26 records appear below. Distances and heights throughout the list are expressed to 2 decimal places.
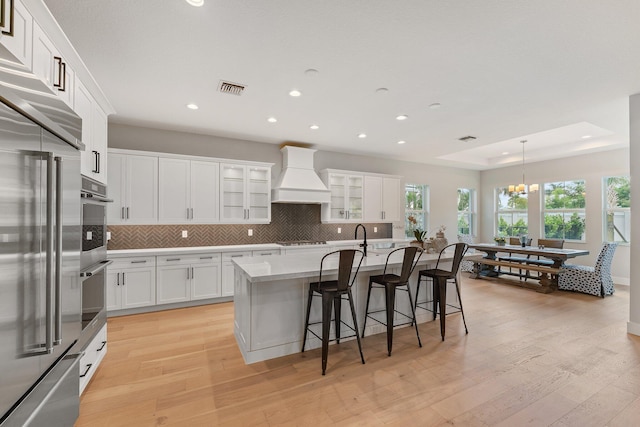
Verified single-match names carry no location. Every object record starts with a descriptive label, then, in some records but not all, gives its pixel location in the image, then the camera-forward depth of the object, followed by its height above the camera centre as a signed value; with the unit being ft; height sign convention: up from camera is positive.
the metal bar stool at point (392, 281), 9.58 -2.13
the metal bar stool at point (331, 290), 8.58 -2.18
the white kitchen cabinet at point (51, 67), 5.99 +3.38
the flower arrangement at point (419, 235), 13.19 -0.81
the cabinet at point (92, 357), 7.50 -3.82
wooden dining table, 17.94 -3.15
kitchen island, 9.19 -2.83
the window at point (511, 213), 25.80 +0.33
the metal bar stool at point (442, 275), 10.77 -2.19
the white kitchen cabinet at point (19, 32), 4.88 +3.32
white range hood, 17.87 +2.25
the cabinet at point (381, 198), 21.38 +1.42
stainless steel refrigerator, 3.40 -0.66
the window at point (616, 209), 20.20 +0.49
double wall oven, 7.47 -1.06
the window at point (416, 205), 25.22 +1.07
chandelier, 20.33 +2.03
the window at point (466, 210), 28.43 +0.67
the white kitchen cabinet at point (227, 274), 15.74 -2.95
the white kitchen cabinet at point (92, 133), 8.02 +2.62
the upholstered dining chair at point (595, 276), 16.79 -3.50
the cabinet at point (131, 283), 13.40 -2.97
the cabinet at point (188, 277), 14.40 -2.97
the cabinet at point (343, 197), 20.03 +1.45
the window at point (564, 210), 22.35 +0.50
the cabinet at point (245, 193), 16.83 +1.45
